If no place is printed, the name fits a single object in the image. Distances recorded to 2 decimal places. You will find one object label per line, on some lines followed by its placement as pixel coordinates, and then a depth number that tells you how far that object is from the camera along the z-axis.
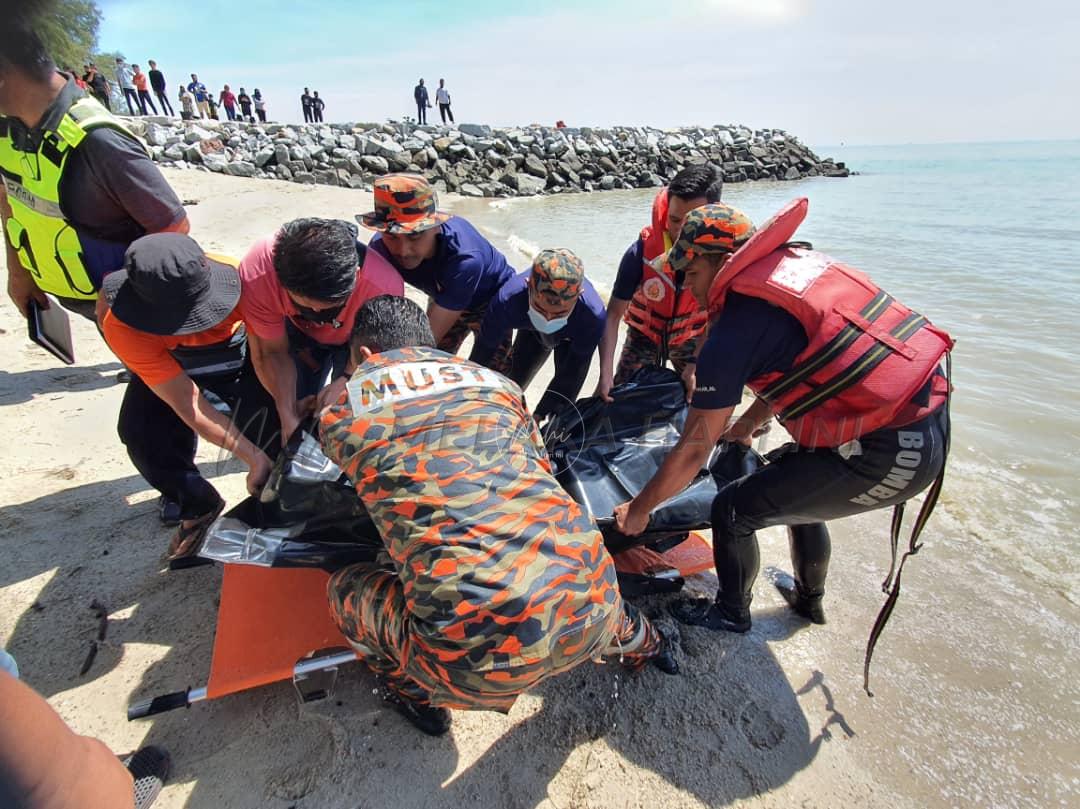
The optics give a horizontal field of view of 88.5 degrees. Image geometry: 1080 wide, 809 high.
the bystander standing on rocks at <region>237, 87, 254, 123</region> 23.83
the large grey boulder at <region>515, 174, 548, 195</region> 20.76
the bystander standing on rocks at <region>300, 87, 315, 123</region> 24.50
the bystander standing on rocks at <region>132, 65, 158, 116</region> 19.88
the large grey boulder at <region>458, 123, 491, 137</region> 24.78
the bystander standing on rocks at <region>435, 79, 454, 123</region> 25.95
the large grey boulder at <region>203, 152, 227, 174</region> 16.50
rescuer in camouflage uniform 1.33
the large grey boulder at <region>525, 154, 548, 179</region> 22.55
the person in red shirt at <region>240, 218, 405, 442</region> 1.99
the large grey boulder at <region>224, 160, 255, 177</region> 16.63
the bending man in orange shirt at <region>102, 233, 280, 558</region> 1.98
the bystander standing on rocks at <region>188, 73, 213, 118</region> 23.05
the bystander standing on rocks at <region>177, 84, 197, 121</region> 22.59
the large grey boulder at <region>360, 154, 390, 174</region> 19.12
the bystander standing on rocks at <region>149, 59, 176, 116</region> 19.66
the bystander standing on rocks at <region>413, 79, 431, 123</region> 25.64
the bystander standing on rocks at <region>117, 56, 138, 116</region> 19.84
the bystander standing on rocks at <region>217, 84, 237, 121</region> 23.19
